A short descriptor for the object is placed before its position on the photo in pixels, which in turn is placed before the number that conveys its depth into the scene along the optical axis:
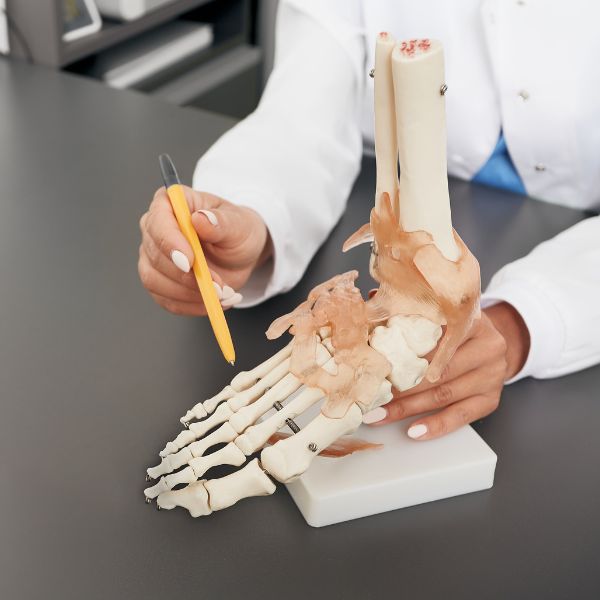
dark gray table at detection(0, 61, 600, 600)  0.64
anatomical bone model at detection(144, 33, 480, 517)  0.61
